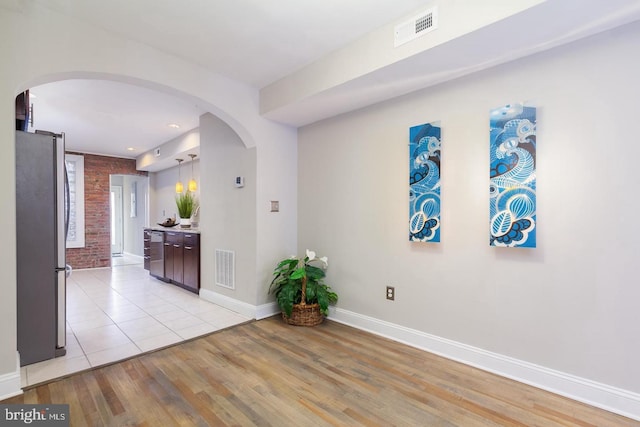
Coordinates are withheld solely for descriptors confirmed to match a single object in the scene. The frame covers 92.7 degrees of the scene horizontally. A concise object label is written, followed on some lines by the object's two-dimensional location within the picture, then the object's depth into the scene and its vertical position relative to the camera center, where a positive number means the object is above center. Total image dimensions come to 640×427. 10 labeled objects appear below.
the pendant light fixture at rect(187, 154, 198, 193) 5.67 +0.51
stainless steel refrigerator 2.33 -0.25
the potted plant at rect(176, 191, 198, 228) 5.56 +0.04
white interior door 9.47 -0.20
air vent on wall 3.86 -0.73
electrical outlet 2.96 -0.80
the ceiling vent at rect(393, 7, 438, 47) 2.05 +1.29
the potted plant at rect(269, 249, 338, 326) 3.28 -0.91
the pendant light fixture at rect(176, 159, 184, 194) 5.92 +0.47
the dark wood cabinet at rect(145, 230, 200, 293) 4.49 -0.74
